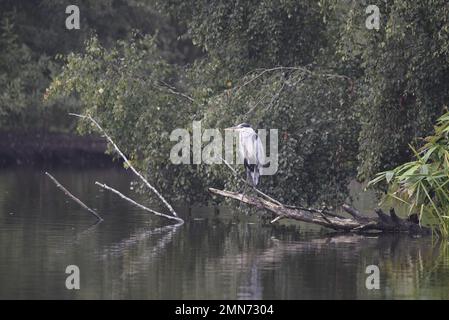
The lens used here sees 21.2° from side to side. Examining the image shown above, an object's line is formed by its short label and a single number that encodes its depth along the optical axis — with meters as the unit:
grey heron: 21.30
